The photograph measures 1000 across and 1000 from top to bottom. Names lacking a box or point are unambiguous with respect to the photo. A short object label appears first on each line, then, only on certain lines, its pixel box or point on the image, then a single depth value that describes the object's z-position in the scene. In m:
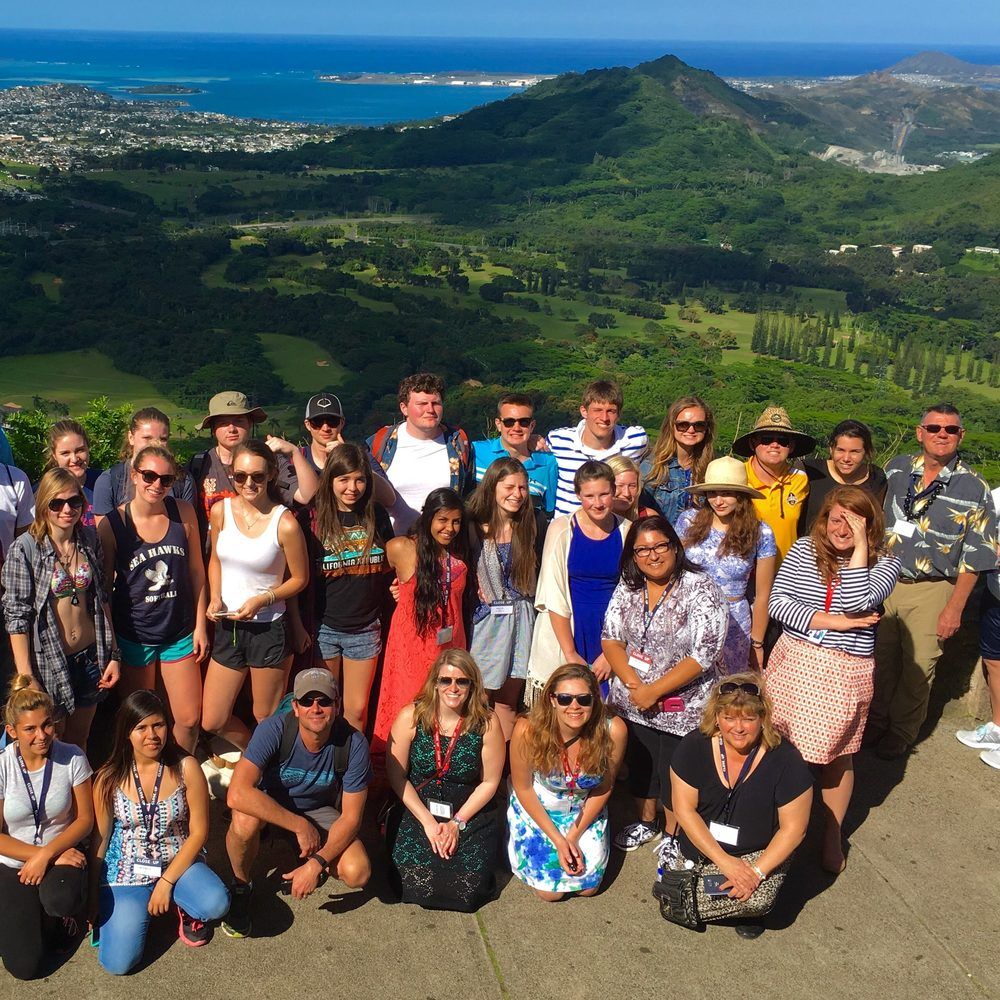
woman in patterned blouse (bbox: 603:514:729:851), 4.07
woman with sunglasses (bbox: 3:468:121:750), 3.89
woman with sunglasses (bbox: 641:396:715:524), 4.86
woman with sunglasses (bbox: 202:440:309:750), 4.13
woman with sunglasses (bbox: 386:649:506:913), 3.87
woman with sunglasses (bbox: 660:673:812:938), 3.75
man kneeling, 3.74
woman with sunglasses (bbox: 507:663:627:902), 3.89
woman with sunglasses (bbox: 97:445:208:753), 4.11
